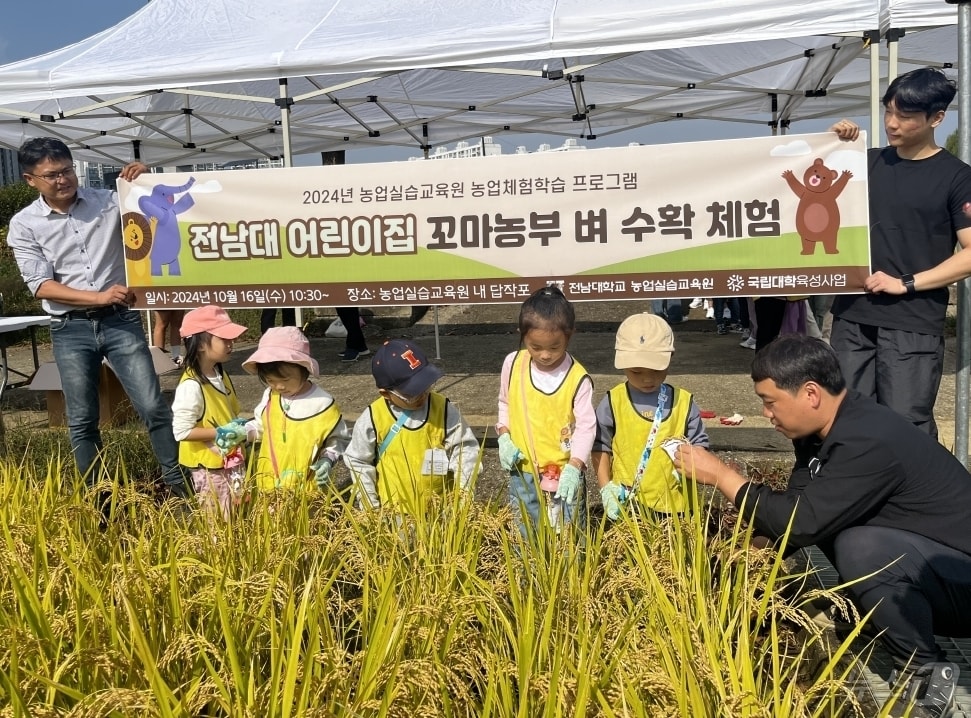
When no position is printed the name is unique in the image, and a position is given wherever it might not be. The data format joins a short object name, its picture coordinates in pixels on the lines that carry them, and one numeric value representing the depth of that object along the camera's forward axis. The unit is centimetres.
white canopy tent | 446
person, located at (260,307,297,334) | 960
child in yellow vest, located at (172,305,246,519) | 324
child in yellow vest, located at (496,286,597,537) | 291
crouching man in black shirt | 223
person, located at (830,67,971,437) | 315
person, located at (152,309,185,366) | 552
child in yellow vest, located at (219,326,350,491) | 304
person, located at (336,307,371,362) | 880
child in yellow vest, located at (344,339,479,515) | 285
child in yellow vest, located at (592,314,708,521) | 278
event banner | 415
